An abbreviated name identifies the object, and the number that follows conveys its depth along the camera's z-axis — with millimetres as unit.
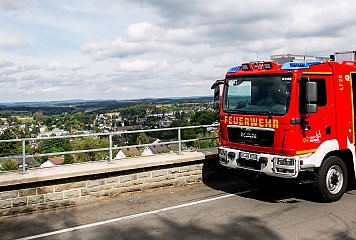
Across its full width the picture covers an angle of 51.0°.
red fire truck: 7055
